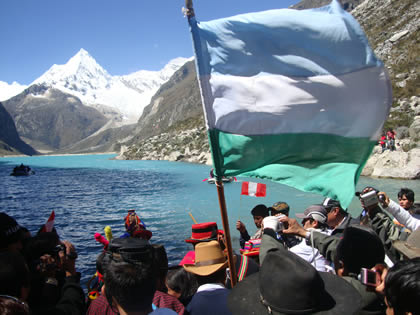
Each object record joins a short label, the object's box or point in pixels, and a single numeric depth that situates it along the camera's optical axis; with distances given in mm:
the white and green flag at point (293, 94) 3717
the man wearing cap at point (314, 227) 3760
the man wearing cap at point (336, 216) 5078
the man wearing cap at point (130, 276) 2268
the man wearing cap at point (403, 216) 4215
